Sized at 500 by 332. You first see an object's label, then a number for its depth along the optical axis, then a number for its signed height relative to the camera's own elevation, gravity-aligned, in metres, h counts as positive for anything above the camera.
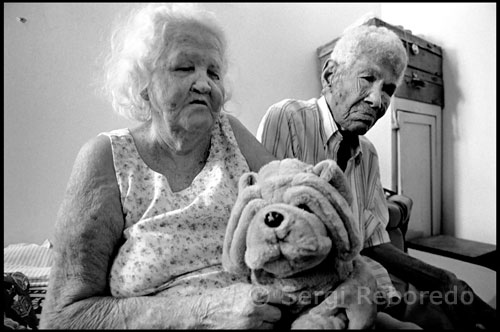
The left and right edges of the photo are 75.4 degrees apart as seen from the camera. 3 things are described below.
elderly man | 1.00 +0.14
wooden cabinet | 1.71 +0.16
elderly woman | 0.63 -0.07
